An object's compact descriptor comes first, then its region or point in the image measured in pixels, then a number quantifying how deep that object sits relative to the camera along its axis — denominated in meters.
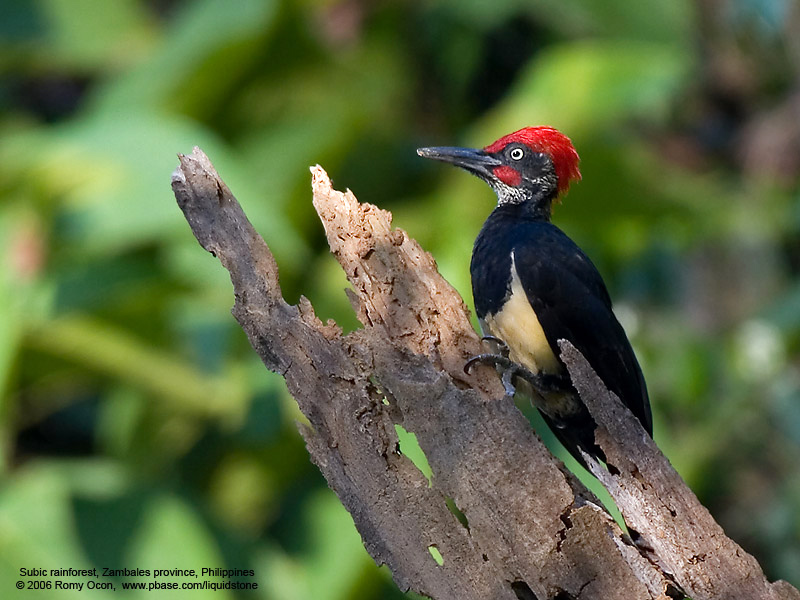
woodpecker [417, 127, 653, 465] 6.75
